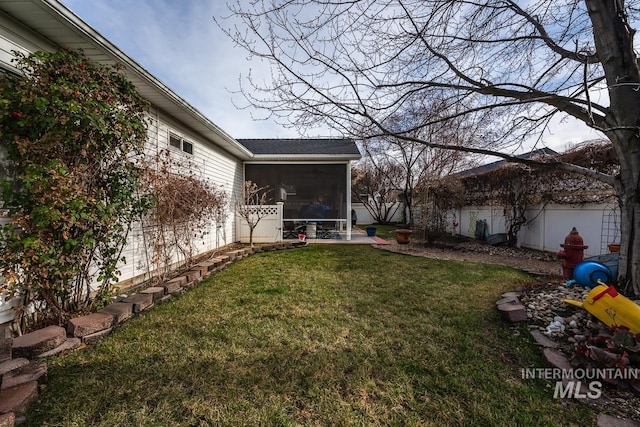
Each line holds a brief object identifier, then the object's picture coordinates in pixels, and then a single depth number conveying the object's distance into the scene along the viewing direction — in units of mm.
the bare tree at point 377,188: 18984
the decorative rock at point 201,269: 4523
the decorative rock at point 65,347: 2134
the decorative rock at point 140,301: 3055
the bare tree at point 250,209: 7590
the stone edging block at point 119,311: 2746
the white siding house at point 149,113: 2525
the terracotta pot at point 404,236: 8219
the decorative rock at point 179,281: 3847
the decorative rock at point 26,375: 1708
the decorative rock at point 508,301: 3122
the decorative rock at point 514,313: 2775
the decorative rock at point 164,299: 3422
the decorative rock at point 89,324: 2383
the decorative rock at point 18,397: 1534
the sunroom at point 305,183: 9406
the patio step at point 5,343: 1920
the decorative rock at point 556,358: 1993
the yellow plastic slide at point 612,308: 2109
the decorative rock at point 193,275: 4170
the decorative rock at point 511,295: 3386
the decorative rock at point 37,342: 2061
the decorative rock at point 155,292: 3379
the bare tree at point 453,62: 2900
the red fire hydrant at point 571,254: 3920
